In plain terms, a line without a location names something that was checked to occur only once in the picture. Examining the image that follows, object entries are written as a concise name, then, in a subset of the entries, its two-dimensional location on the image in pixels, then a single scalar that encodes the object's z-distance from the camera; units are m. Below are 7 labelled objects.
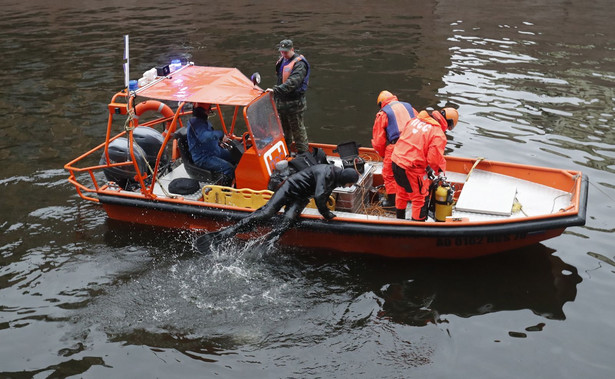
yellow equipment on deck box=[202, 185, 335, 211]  8.30
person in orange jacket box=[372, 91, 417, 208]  8.40
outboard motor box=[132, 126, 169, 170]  9.35
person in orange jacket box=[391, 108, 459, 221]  7.69
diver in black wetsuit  7.76
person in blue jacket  8.87
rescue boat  7.70
